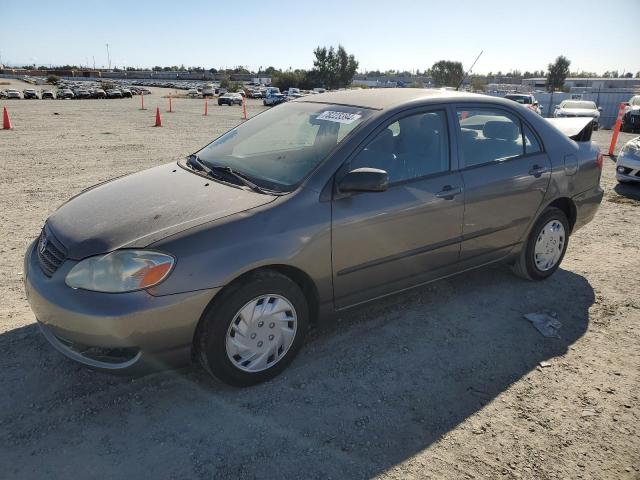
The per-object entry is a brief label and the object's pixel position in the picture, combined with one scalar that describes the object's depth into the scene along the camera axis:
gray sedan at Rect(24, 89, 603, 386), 2.53
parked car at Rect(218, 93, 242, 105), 40.56
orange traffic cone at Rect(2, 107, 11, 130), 14.98
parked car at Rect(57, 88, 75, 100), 46.31
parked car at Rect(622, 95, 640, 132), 19.05
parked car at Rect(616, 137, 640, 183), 8.14
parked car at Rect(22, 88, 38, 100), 43.62
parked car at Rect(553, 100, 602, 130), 19.45
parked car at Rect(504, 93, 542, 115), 21.65
